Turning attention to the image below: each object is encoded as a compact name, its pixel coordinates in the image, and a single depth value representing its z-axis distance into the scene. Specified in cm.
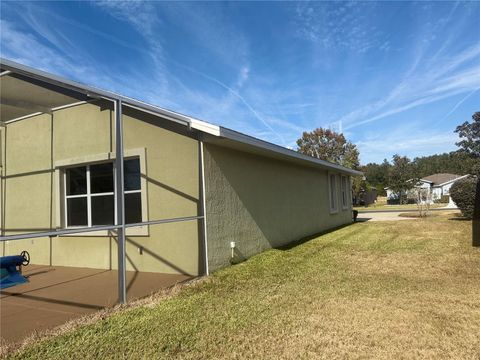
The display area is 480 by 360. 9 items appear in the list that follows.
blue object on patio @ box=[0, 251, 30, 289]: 691
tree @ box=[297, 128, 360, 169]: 4444
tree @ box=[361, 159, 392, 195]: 6292
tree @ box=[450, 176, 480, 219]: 1664
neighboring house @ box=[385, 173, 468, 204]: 5231
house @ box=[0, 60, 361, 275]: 729
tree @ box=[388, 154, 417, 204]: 4772
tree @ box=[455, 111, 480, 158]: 3272
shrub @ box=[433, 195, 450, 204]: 4700
